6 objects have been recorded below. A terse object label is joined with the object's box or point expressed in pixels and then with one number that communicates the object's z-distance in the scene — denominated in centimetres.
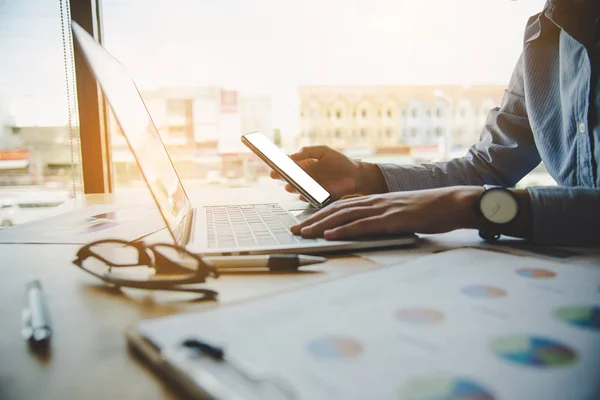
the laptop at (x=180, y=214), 48
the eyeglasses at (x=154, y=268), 39
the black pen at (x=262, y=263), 47
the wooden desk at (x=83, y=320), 25
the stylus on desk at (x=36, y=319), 31
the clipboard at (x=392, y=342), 22
